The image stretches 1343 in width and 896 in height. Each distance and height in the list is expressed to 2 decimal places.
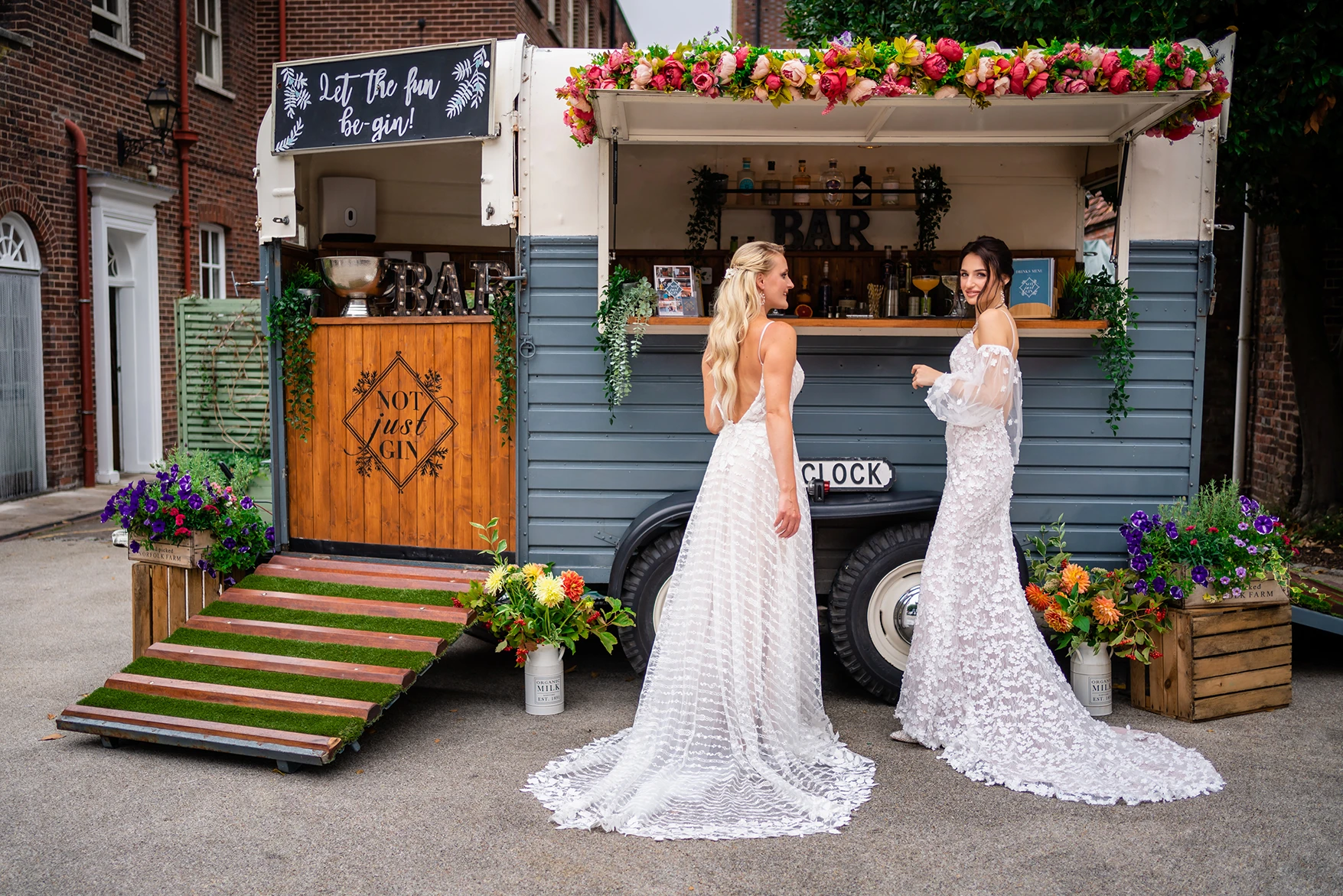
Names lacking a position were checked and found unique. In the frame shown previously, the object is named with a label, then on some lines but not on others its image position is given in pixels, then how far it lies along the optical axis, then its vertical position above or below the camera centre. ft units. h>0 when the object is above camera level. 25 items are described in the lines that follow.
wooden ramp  13.12 -3.94
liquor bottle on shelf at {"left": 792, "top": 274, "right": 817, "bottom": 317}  17.97 +1.07
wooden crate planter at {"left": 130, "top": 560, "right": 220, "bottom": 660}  16.31 -3.57
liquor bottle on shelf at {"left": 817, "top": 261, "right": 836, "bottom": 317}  19.47 +1.28
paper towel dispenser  19.67 +2.76
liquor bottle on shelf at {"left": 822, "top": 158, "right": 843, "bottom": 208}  20.01 +3.31
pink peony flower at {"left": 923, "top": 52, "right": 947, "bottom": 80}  13.64 +3.73
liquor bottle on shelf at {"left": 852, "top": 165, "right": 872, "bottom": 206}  19.94 +3.24
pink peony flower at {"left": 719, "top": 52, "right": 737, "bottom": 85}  13.58 +3.71
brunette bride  13.07 -3.36
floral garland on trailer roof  13.65 +3.69
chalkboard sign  15.75 +3.92
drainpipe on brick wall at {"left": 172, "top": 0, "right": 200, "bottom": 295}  39.14 +7.87
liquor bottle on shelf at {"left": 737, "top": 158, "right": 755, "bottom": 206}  20.01 +3.31
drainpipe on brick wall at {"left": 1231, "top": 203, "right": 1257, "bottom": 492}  31.04 +0.40
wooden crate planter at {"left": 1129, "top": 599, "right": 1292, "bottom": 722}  14.66 -4.04
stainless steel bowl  17.72 +1.43
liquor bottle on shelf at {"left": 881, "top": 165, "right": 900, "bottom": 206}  20.01 +3.30
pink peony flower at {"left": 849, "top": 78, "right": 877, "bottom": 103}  13.74 +3.48
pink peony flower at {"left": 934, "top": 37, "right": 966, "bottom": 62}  13.67 +3.95
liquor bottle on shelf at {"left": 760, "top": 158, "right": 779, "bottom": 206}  20.11 +3.29
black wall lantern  36.60 +8.17
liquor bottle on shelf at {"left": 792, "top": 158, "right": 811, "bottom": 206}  20.22 +3.37
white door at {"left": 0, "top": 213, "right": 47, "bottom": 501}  32.19 -0.17
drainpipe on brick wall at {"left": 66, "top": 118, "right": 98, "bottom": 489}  34.71 +1.88
